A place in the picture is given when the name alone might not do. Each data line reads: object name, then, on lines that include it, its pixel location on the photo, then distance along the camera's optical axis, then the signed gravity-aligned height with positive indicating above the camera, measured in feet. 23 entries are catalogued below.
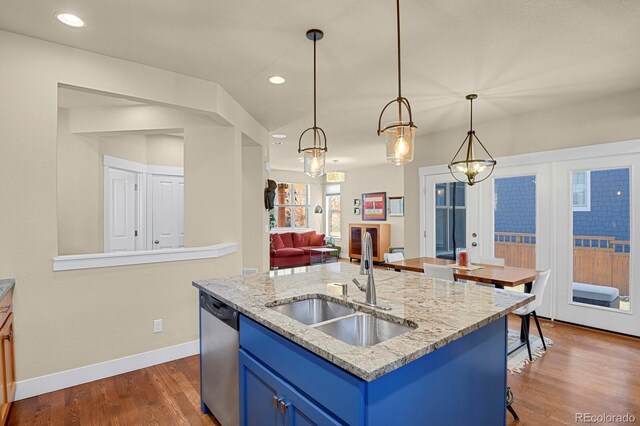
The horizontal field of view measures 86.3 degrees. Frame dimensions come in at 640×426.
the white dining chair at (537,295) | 10.48 -2.68
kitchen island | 3.76 -1.93
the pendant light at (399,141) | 6.82 +1.46
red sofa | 26.86 -3.06
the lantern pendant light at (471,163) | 12.35 +1.81
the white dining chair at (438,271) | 10.93 -1.99
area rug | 9.96 -4.54
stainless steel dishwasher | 6.30 -2.94
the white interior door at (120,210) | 14.65 +0.10
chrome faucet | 5.67 -0.98
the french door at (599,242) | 12.57 -1.24
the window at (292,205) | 32.89 +0.62
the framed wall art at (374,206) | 29.86 +0.45
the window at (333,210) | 34.86 +0.12
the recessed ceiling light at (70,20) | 7.36 +4.26
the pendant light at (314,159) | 8.79 +1.36
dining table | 10.41 -2.12
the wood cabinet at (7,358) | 6.71 -3.07
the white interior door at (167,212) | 16.72 +0.00
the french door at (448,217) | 17.07 -0.33
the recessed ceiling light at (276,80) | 10.94 +4.31
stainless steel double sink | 5.36 -1.87
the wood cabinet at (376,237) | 28.66 -2.24
